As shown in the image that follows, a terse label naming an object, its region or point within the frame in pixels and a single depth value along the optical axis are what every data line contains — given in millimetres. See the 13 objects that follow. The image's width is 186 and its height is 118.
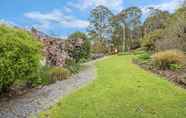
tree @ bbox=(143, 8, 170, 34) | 19323
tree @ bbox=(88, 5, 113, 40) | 21892
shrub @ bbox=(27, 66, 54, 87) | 4720
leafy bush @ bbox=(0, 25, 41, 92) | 3527
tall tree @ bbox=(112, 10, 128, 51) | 21405
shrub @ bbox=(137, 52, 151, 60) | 10505
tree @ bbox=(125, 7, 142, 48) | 21770
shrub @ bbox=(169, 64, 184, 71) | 6661
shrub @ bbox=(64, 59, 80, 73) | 7087
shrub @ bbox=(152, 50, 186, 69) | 7179
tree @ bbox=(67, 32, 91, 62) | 8696
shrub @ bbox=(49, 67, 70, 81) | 5520
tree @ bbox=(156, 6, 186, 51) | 7519
